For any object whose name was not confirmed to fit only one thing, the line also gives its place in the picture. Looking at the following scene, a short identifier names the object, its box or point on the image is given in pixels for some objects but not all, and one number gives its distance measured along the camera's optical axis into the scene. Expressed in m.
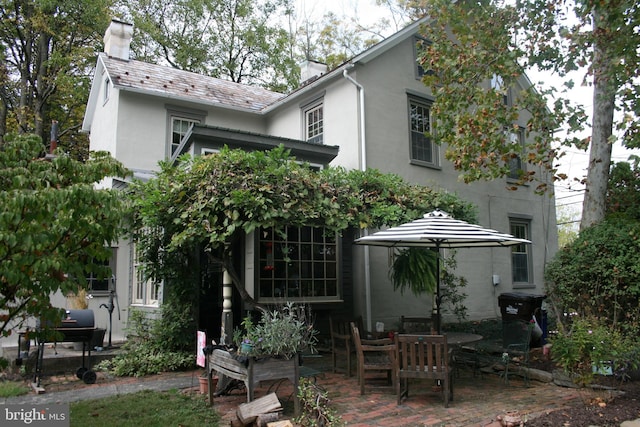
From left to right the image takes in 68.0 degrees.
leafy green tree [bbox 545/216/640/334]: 6.61
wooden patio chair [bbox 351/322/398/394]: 6.03
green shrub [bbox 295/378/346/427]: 4.94
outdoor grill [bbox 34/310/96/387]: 7.01
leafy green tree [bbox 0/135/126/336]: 3.40
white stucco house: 10.13
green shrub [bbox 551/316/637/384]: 5.73
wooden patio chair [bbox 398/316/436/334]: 7.78
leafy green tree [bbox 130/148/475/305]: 6.78
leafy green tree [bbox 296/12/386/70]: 23.83
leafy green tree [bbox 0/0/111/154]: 18.66
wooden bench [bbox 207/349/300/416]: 5.24
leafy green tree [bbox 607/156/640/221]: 9.78
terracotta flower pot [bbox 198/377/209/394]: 6.20
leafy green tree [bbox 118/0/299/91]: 24.30
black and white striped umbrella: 6.34
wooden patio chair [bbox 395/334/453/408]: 5.61
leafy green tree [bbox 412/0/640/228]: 8.20
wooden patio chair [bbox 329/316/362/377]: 7.42
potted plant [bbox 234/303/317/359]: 5.33
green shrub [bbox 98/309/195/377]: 7.79
